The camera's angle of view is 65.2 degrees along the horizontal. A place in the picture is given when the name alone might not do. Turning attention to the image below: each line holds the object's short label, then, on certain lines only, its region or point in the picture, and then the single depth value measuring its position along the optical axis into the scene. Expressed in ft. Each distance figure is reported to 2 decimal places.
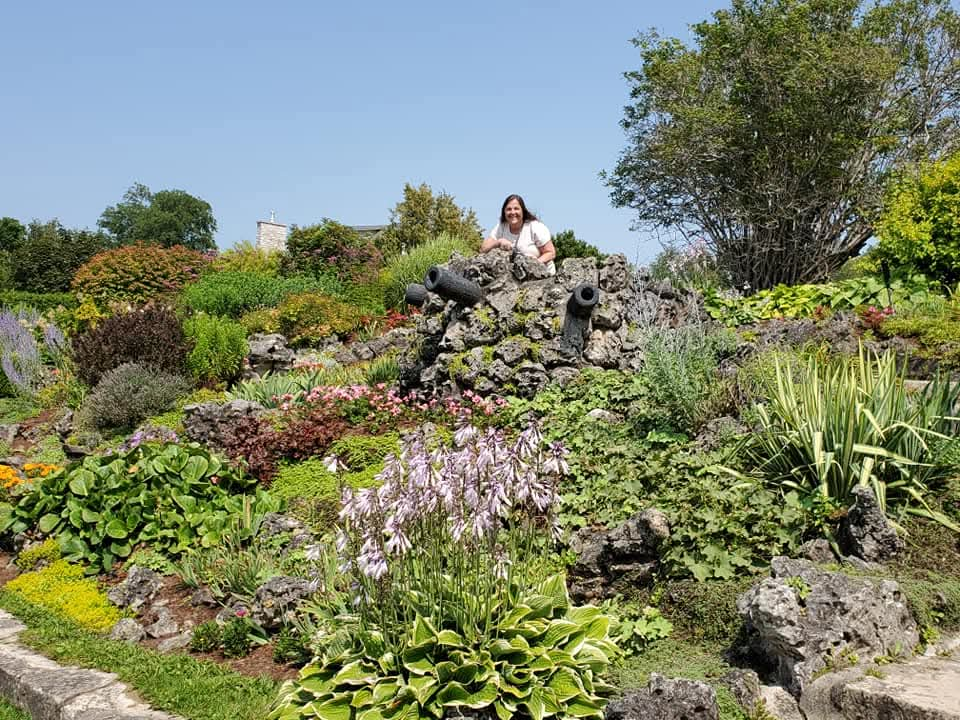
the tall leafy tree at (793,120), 51.01
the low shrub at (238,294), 55.72
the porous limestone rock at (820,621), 10.61
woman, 31.12
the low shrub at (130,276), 67.00
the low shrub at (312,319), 46.09
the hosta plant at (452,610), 10.09
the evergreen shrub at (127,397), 32.45
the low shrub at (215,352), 37.37
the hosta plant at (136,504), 18.88
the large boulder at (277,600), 14.29
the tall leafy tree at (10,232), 166.71
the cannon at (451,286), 26.94
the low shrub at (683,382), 20.18
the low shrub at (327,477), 19.74
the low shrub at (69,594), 16.30
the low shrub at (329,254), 70.08
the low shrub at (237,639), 14.25
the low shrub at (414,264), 53.93
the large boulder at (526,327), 26.99
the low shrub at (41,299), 73.72
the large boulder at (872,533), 13.26
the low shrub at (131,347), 36.52
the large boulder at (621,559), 13.78
